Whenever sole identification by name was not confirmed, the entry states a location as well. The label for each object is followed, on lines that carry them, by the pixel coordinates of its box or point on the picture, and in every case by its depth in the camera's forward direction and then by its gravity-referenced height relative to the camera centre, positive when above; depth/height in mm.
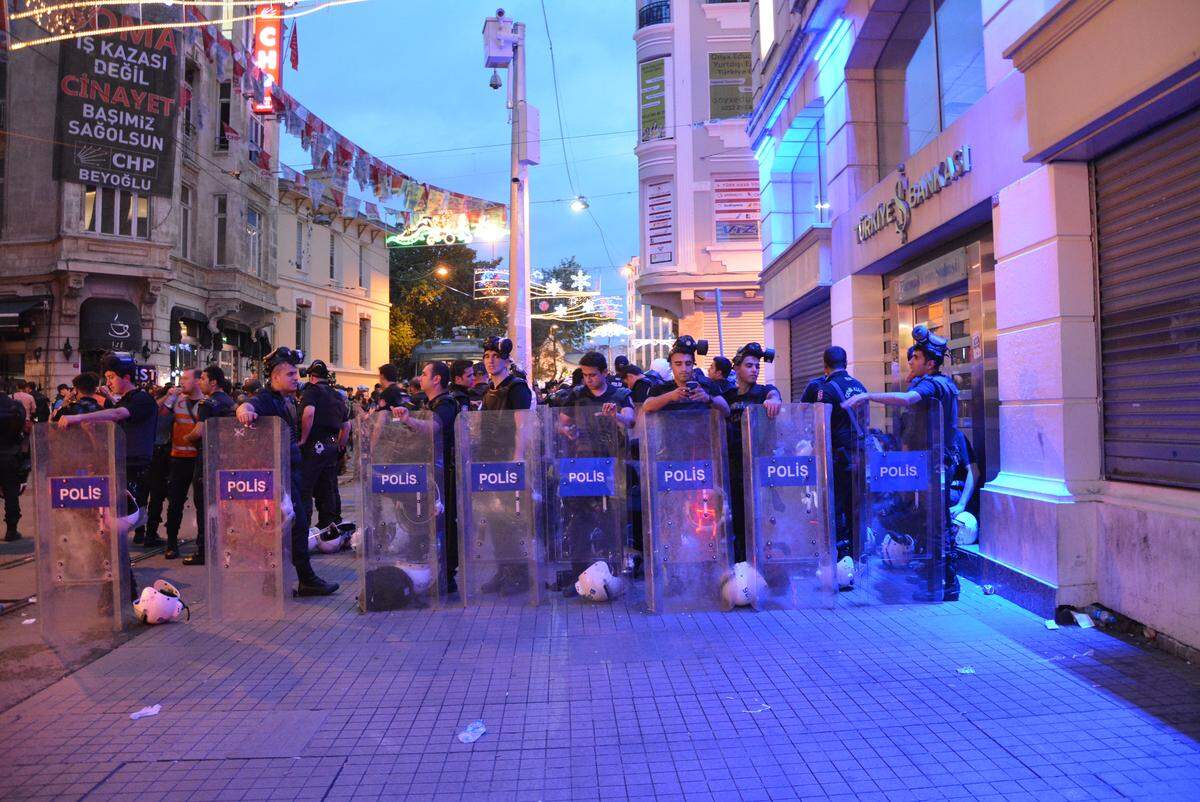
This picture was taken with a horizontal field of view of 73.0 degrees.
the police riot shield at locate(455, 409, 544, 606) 6156 -588
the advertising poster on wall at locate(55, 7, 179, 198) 17500 +7168
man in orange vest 8531 -199
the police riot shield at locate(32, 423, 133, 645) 5684 -662
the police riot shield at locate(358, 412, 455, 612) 6059 -585
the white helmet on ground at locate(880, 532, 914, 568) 6137 -945
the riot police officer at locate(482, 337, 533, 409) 6578 +387
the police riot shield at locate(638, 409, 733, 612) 5910 -607
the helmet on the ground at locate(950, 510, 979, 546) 6832 -888
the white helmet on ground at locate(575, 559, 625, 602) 6234 -1199
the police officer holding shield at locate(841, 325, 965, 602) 6074 +221
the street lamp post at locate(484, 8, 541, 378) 16875 +5858
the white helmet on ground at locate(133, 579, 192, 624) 5859 -1254
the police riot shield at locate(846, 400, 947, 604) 6090 -634
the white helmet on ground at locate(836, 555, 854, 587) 6496 -1183
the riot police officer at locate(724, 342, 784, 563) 6469 +219
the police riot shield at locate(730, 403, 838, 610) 5996 -593
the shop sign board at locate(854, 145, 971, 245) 6988 +2245
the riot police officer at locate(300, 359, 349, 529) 7277 +34
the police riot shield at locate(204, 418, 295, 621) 5949 -616
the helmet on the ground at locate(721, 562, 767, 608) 5949 -1176
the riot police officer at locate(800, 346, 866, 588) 6641 -58
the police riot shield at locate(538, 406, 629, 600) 6230 -492
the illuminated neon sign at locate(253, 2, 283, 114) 18984 +8978
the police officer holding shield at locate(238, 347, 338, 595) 6354 +141
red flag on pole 19641 +9294
